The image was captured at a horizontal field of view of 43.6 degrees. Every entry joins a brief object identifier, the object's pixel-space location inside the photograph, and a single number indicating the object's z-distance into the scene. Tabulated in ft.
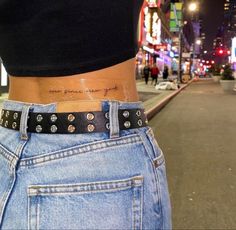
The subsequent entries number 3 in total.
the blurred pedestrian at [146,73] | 72.24
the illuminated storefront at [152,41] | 91.80
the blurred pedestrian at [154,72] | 72.35
